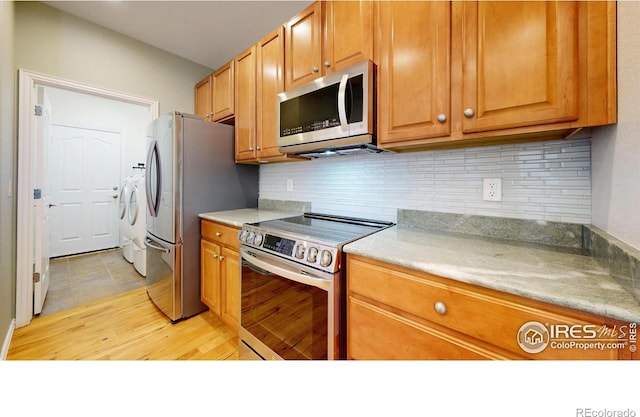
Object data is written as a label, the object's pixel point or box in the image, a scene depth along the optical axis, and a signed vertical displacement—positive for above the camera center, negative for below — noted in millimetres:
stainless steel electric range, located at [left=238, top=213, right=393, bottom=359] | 1050 -412
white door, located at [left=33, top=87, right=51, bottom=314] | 1917 +31
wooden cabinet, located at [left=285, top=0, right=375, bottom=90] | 1293 +1033
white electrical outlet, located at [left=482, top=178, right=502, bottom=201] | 1190 +96
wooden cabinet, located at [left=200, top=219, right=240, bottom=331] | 1668 -497
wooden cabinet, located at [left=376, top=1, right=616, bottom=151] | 783 +542
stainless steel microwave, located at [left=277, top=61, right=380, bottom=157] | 1244 +551
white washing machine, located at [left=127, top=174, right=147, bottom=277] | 2889 -187
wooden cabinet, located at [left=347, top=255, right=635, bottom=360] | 594 -354
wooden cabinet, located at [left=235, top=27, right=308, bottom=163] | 1759 +883
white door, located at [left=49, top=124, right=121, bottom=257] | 3605 +284
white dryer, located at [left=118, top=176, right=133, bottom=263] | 3270 -218
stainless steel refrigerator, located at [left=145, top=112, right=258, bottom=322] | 1885 +112
